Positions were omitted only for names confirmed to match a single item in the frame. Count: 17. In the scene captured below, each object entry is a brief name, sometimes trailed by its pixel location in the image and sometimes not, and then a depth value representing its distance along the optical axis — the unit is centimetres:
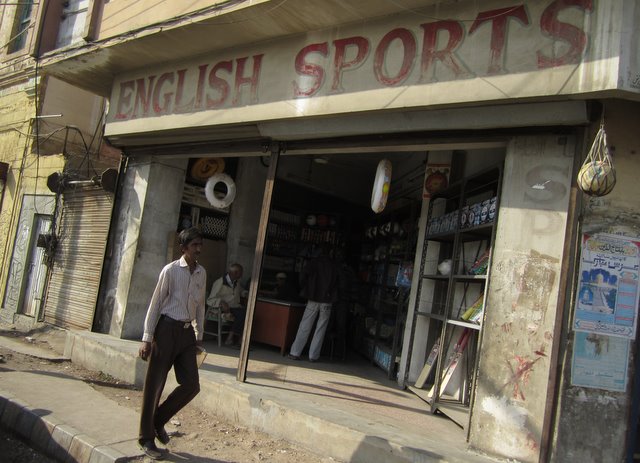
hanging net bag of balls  377
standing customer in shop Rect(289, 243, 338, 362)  771
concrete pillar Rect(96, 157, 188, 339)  806
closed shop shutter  861
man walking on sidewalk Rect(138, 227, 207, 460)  414
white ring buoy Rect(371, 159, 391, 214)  592
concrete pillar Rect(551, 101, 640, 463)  400
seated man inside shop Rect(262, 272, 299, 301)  925
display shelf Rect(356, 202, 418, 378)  745
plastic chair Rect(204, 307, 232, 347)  823
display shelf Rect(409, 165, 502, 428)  540
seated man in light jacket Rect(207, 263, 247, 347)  832
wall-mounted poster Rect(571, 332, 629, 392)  405
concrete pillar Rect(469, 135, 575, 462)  419
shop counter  816
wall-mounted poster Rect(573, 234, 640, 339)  411
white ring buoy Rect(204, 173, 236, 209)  837
